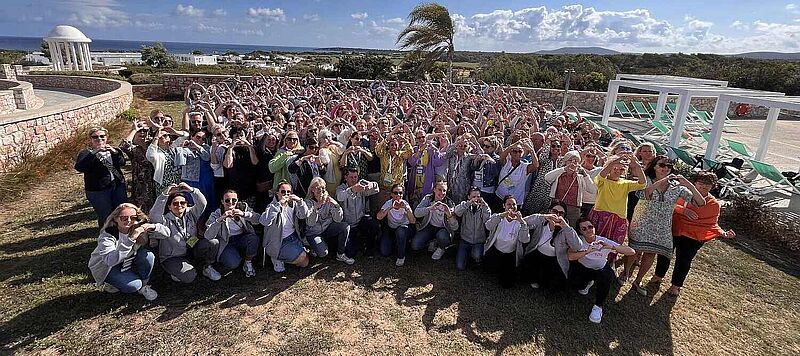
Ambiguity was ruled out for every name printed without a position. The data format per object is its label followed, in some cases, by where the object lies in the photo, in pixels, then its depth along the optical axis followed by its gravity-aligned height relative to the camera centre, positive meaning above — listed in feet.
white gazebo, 86.07 -2.13
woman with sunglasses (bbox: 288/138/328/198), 15.81 -4.22
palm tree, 60.54 +3.29
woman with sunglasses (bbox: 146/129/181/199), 14.82 -3.99
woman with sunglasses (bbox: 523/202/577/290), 13.42 -5.85
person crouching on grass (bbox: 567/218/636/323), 13.05 -5.84
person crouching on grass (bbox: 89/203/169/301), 12.19 -5.86
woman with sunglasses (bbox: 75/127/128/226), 14.82 -4.47
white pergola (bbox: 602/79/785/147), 31.94 -2.08
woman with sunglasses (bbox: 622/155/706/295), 13.19 -4.43
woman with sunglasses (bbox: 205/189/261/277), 13.94 -5.96
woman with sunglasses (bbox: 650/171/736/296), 13.16 -4.89
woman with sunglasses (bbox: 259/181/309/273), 14.39 -5.88
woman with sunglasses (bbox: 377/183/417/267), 15.60 -5.87
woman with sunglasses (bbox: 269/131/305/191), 15.89 -3.88
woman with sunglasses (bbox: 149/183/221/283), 13.23 -5.83
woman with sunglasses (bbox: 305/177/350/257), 14.94 -5.97
